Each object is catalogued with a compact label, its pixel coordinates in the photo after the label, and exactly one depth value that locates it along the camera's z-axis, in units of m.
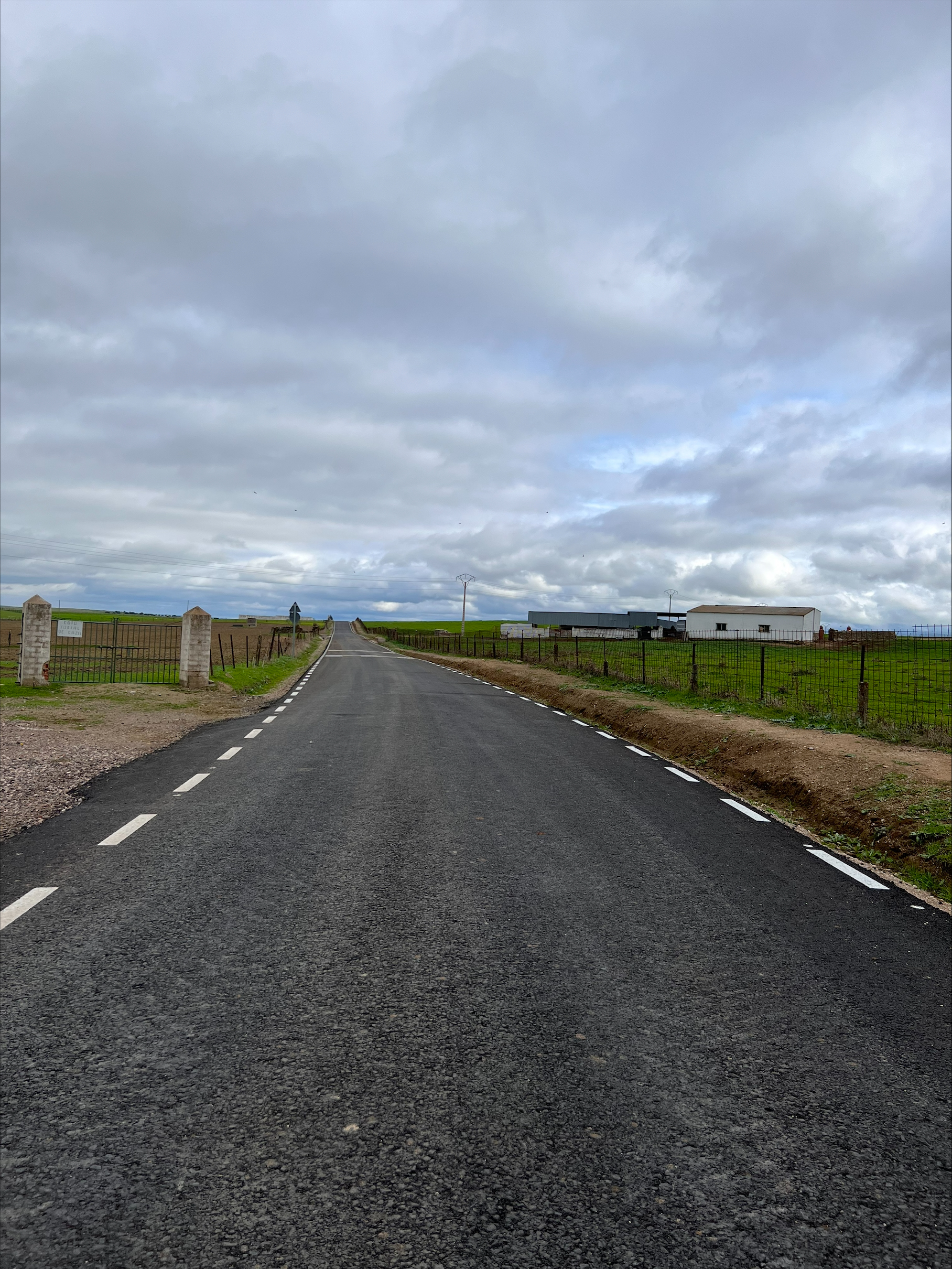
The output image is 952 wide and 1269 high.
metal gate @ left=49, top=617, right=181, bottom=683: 24.58
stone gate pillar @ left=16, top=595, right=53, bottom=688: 21.70
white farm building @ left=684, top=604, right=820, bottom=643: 98.56
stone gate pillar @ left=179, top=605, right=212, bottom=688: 23.00
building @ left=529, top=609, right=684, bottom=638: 126.38
